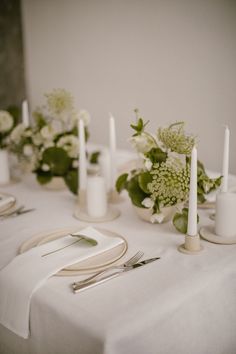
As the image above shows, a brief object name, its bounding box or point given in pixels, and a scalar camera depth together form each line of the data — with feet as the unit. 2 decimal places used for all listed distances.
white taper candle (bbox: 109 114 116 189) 5.82
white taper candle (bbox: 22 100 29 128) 7.44
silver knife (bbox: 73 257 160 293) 3.58
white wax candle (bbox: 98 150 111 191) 6.30
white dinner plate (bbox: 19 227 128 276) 3.91
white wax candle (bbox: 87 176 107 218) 5.24
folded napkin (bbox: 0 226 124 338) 3.67
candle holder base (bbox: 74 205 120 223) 5.24
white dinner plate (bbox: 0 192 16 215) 5.57
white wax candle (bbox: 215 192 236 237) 4.44
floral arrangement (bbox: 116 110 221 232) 4.28
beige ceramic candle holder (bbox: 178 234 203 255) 4.25
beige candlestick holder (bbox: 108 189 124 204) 5.92
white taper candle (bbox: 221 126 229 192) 4.67
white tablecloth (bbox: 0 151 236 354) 3.19
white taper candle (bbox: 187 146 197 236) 4.00
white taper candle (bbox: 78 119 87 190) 5.65
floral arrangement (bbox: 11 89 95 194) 6.28
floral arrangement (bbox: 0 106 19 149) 7.13
